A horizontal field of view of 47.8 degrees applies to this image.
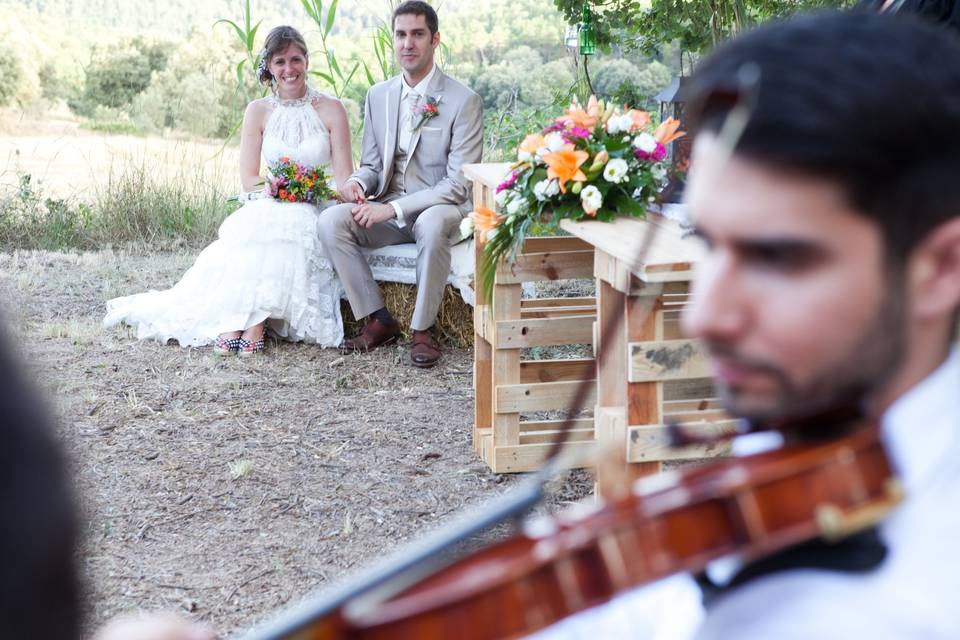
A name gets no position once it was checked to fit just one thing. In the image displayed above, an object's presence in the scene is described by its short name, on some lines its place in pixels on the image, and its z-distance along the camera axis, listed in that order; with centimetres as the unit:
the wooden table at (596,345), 310
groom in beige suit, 627
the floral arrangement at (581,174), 365
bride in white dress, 654
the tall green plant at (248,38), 804
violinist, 91
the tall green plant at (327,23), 793
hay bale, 659
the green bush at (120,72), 1498
